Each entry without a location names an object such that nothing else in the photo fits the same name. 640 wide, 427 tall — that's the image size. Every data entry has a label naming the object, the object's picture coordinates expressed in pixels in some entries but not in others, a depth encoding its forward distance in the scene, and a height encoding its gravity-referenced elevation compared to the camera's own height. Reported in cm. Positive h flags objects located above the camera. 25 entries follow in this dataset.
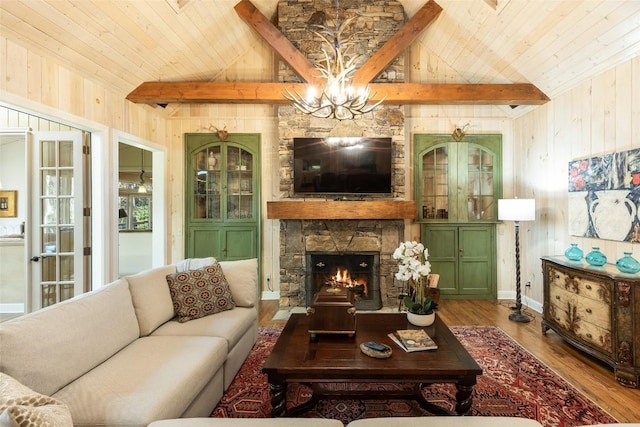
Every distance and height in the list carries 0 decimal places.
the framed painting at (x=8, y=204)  423 +20
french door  331 +1
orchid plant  230 -45
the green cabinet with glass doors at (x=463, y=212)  478 +4
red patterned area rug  206 -136
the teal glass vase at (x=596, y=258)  287 -43
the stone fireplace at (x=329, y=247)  438 -46
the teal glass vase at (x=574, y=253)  313 -42
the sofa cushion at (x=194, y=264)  288 -46
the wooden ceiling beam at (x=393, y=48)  396 +220
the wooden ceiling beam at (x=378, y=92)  387 +158
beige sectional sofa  142 -87
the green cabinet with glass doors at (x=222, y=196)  490 +33
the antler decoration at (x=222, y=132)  484 +134
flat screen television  434 +71
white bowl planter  232 -80
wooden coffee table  172 -88
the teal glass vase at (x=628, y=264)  255 -44
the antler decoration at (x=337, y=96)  246 +101
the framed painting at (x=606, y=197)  280 +17
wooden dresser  242 -89
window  611 +12
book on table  196 -84
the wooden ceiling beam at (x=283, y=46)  400 +226
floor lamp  378 +3
